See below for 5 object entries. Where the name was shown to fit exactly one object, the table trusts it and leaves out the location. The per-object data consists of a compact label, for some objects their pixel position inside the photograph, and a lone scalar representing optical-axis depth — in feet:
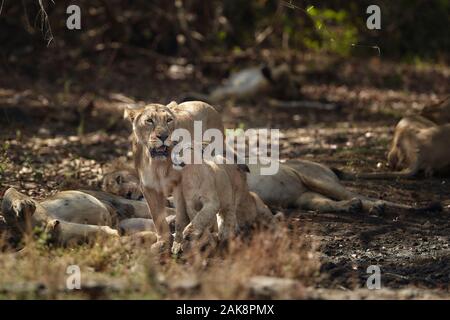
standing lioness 43.50
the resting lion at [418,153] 65.46
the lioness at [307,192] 57.26
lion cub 44.52
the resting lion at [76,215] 46.57
